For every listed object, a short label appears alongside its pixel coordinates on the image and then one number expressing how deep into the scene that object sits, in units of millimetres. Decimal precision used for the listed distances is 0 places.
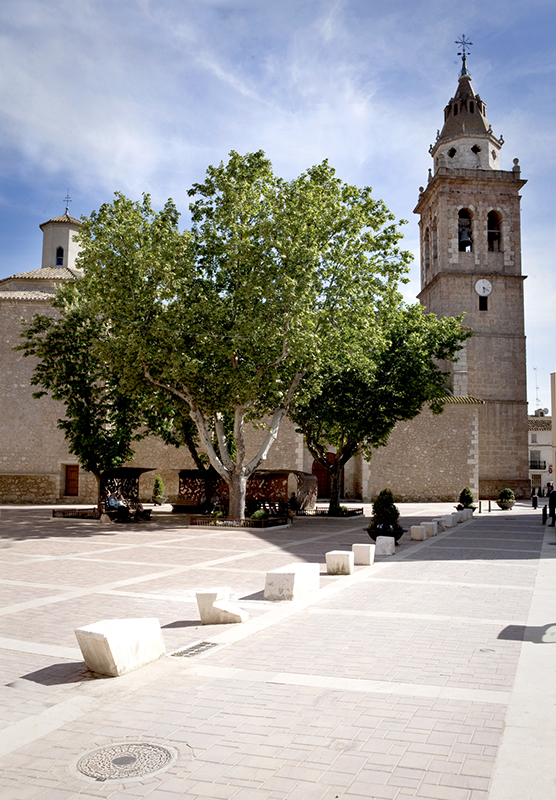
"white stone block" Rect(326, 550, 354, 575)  10766
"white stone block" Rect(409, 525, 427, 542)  16422
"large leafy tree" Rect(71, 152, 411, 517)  18984
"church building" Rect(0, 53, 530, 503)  33125
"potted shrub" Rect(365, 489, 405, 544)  14734
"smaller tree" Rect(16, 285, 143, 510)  22406
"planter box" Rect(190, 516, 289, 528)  20516
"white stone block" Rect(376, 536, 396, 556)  13461
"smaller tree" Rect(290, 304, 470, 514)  23641
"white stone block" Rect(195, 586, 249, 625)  7258
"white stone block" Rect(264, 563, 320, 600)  8552
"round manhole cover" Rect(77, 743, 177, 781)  3576
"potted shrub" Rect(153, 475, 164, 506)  33656
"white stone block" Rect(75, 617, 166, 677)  5344
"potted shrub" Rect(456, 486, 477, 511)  26531
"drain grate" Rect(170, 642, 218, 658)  6012
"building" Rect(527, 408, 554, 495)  60688
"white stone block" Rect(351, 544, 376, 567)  12055
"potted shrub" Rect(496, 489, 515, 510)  29656
